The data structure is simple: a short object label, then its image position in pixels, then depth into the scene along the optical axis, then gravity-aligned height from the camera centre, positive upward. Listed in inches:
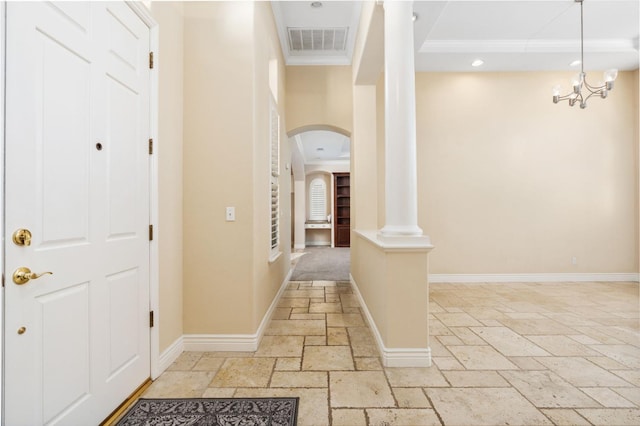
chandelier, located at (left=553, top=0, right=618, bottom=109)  131.7 +62.5
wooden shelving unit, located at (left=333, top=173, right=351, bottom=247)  383.9 +8.9
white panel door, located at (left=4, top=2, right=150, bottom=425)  45.9 +1.5
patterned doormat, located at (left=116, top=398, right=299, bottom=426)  62.0 -44.3
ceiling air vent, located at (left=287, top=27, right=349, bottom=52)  149.8 +96.6
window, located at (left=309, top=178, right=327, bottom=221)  409.7 +24.6
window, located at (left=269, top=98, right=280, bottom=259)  127.8 +18.2
